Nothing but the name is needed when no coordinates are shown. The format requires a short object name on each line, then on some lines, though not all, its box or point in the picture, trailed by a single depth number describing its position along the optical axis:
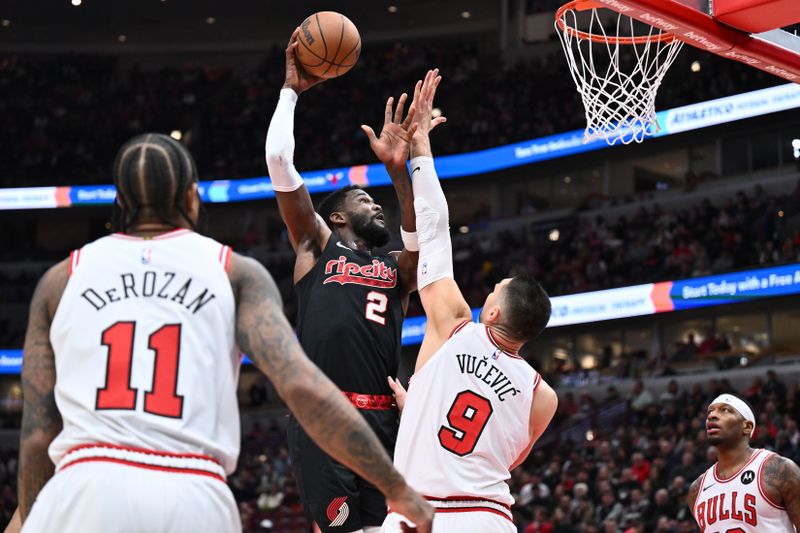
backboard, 6.63
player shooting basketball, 4.75
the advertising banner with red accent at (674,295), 20.16
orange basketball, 5.11
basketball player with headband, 7.04
